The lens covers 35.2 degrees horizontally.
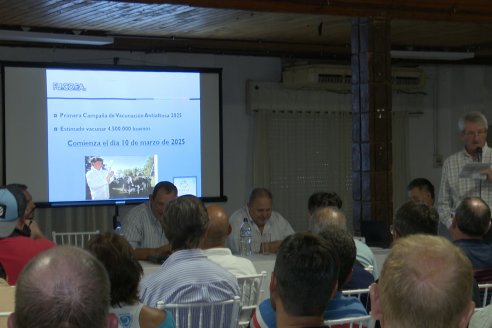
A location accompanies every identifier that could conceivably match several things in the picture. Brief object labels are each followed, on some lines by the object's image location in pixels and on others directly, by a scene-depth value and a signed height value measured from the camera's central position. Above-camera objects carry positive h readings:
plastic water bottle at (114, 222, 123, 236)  7.84 -0.67
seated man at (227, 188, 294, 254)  5.91 -0.49
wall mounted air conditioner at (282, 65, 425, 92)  8.91 +0.93
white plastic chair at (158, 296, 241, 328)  3.23 -0.66
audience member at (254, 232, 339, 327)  2.28 -0.38
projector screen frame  7.53 +0.65
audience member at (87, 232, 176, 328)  2.58 -0.44
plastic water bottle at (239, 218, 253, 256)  5.49 -0.60
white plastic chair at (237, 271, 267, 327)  3.78 -0.69
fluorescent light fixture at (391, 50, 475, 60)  8.34 +1.11
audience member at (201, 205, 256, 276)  3.85 -0.46
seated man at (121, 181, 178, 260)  5.69 -0.47
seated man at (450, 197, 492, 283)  3.82 -0.40
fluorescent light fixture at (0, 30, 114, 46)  6.66 +1.08
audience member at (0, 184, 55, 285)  3.54 -0.38
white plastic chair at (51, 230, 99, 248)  7.36 -0.78
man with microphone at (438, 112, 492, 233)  5.36 -0.12
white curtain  9.09 -0.02
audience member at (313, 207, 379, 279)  3.85 -0.34
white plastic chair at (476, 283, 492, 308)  3.40 -0.66
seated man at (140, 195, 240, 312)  3.24 -0.50
